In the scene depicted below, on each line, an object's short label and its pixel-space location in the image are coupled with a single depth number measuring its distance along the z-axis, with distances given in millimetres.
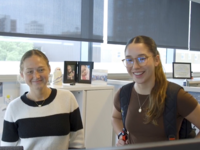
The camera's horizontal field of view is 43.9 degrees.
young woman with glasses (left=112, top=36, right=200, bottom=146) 1278
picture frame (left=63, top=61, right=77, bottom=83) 2860
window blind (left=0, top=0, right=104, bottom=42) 2787
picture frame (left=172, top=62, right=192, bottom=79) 3975
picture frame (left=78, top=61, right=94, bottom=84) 2932
